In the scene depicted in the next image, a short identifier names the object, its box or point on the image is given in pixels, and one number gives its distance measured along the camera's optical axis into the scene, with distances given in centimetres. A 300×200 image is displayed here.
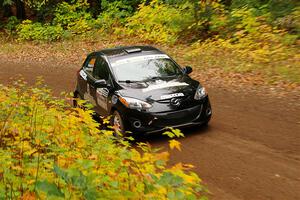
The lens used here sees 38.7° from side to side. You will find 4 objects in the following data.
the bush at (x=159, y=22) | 2025
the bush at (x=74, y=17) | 2697
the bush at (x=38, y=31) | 2722
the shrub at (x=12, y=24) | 3021
